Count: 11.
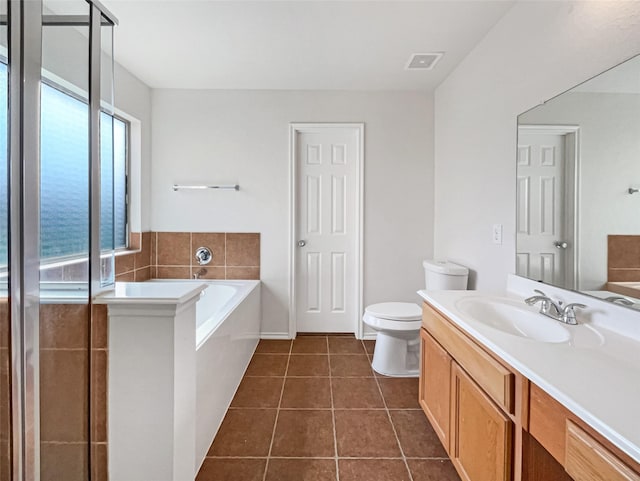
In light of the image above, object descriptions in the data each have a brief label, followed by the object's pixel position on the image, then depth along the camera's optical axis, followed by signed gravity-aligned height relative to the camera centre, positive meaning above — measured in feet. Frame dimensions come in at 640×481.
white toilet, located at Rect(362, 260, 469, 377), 7.47 -2.08
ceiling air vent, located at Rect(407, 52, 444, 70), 7.57 +4.43
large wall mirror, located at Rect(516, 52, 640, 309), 3.60 +0.72
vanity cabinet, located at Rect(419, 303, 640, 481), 2.25 -1.75
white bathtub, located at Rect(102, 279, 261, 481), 3.53 -1.63
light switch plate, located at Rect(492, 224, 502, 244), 6.23 +0.12
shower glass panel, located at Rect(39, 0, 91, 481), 3.07 -0.05
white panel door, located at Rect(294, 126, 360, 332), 10.14 +0.31
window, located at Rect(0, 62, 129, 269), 2.74 +0.66
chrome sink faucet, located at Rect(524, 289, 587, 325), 4.03 -0.91
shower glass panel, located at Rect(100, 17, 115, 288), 3.72 +1.28
